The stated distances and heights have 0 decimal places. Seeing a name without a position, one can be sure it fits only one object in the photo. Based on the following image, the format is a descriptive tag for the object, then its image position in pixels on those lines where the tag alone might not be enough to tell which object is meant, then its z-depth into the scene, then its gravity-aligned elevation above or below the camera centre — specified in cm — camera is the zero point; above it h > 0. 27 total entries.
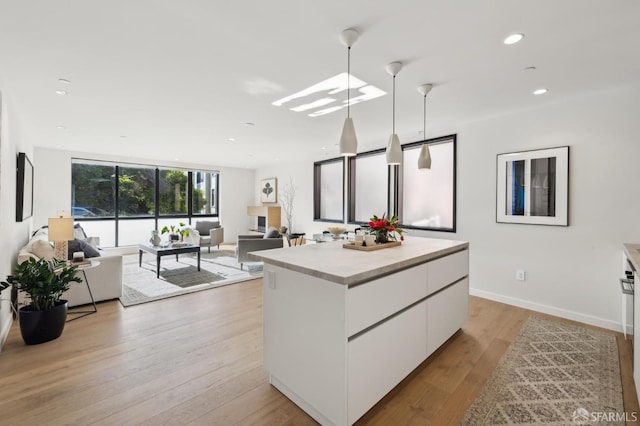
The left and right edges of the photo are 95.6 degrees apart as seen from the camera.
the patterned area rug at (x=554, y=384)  180 -124
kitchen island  161 -70
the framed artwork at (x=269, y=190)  834 +63
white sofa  357 -91
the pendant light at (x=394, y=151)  270 +58
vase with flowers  271 -15
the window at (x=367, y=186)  547 +53
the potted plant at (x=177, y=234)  561 -46
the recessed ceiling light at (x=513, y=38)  199 +123
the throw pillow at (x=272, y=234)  575 -45
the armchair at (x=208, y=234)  690 -58
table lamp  326 -22
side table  334 -106
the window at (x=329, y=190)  644 +50
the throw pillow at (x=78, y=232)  523 -41
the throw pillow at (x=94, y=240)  568 -63
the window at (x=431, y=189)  439 +39
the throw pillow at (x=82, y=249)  402 -55
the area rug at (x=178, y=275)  415 -112
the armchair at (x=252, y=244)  531 -60
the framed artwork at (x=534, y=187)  327 +32
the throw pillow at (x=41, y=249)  359 -50
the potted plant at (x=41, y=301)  262 -87
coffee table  493 -68
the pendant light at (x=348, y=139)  228 +57
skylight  280 +126
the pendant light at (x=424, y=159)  308 +57
